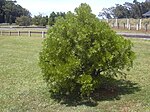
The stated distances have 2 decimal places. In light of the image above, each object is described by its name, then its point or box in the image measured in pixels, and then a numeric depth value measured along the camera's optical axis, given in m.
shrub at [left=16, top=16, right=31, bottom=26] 70.96
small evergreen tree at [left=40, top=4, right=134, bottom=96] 7.59
